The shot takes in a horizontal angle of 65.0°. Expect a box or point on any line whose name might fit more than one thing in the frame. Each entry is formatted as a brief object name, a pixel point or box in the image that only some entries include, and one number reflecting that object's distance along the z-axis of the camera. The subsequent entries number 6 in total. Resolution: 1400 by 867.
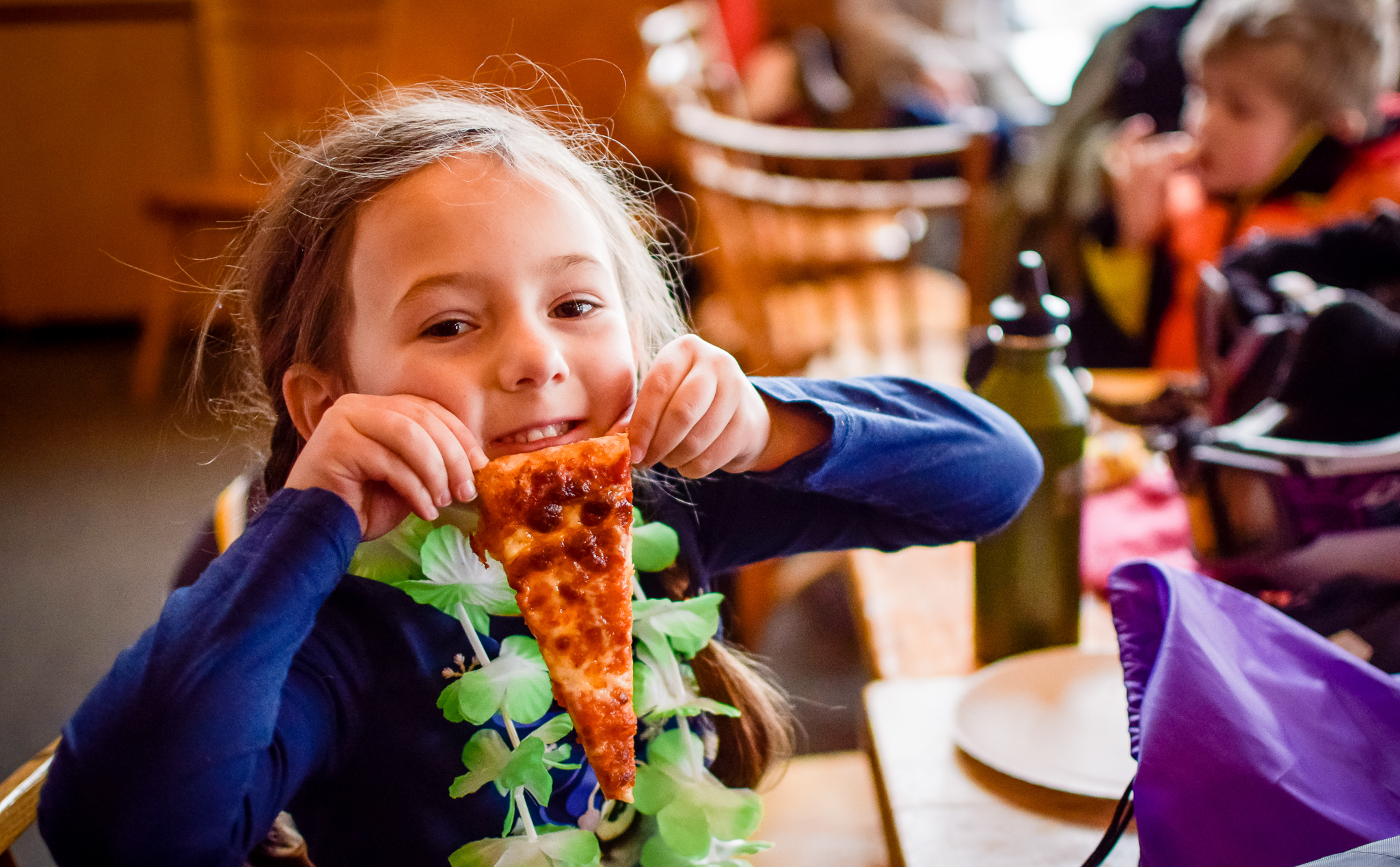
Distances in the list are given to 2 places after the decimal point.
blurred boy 1.99
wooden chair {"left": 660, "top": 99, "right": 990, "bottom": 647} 2.22
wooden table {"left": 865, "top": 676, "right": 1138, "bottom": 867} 0.72
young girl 0.58
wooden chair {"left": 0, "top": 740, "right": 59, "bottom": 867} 0.74
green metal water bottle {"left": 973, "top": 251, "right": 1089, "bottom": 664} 0.94
